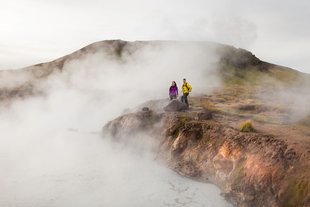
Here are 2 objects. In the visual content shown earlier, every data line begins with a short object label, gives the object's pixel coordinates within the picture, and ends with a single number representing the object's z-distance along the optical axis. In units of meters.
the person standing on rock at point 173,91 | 25.17
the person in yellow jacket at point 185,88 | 23.32
